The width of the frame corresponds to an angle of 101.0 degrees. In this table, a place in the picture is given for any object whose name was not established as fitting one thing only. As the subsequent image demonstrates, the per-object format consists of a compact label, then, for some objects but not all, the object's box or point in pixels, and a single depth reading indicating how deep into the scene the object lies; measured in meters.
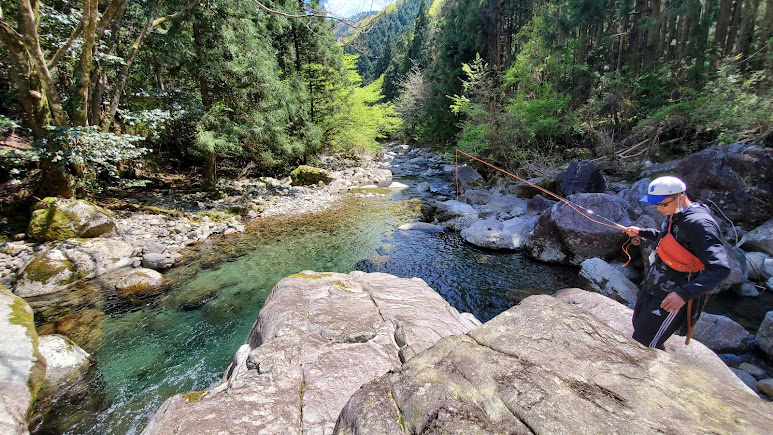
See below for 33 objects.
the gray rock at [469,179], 14.64
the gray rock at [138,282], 5.90
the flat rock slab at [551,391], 1.36
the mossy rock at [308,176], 16.00
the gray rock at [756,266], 5.46
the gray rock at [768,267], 5.39
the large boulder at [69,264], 5.71
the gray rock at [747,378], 3.37
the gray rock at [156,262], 6.87
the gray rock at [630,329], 3.17
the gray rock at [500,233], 8.07
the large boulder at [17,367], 2.79
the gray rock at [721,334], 4.04
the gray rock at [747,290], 5.20
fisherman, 2.51
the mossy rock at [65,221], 6.99
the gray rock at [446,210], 10.28
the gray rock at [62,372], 3.47
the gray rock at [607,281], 5.42
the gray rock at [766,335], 3.86
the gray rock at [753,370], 3.60
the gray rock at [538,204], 9.38
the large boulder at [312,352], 2.12
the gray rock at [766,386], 3.22
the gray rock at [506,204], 10.56
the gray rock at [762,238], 5.66
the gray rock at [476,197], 12.34
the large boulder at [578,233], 6.75
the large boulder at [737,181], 6.11
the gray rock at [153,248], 7.34
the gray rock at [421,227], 9.75
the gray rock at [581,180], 9.30
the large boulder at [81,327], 4.58
